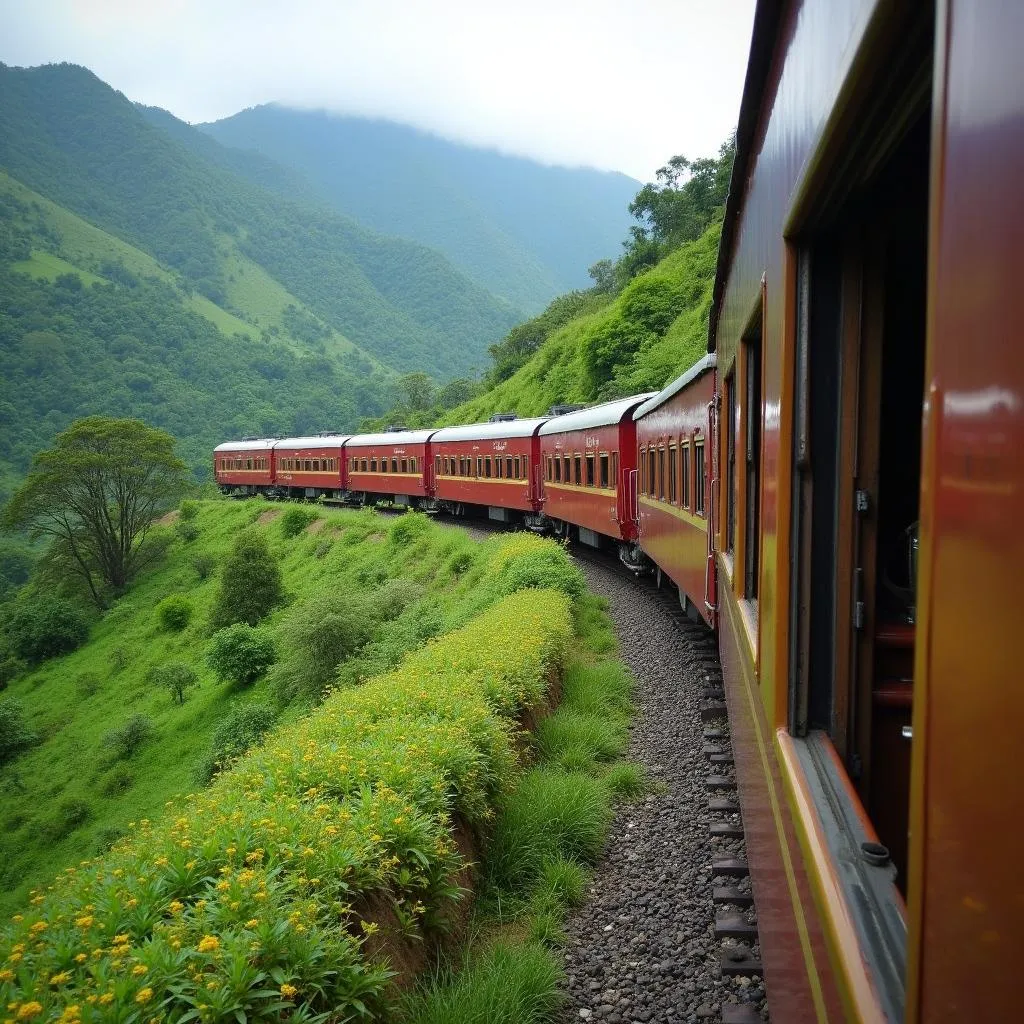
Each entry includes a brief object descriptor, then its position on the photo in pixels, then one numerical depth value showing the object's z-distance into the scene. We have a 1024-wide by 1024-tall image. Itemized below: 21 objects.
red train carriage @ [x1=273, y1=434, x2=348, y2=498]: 37.16
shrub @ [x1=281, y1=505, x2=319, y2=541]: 35.34
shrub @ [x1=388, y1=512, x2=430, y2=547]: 25.84
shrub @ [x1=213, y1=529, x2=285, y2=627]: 30.30
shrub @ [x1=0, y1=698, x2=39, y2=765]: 28.44
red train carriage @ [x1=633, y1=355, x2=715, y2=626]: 7.67
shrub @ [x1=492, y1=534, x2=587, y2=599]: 12.89
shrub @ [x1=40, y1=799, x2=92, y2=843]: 22.83
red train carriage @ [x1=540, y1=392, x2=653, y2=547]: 14.24
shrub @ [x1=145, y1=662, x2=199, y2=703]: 28.17
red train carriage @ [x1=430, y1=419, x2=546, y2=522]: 21.03
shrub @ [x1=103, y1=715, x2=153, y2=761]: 25.38
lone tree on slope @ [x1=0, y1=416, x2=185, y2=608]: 40.09
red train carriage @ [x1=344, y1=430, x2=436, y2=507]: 29.23
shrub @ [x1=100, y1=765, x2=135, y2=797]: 23.75
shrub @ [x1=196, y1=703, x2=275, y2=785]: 18.69
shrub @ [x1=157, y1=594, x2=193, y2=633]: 35.50
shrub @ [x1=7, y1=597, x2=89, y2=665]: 38.03
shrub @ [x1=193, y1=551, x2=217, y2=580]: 40.56
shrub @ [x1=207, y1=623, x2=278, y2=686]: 25.14
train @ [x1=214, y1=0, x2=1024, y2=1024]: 0.88
